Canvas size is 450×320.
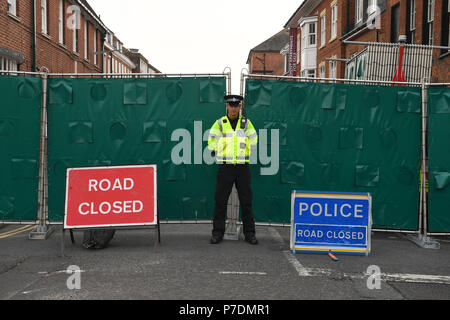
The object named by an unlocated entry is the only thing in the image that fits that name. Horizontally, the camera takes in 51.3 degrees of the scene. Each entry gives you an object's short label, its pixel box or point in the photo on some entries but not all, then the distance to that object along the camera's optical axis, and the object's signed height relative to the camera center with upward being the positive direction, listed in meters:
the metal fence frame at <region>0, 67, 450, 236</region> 7.12 -0.14
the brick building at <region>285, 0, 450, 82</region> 15.99 +6.43
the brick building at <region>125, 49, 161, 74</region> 68.66 +13.87
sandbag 6.37 -1.21
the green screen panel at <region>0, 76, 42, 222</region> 7.15 +0.04
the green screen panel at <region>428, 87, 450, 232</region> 7.15 -0.04
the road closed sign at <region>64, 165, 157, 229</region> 6.36 -0.64
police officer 6.67 -0.10
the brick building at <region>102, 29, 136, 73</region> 40.05 +10.41
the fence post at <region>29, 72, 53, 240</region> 7.14 -0.34
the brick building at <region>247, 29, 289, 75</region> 71.62 +15.26
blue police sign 6.36 -0.91
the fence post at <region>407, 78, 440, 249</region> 7.13 -0.39
